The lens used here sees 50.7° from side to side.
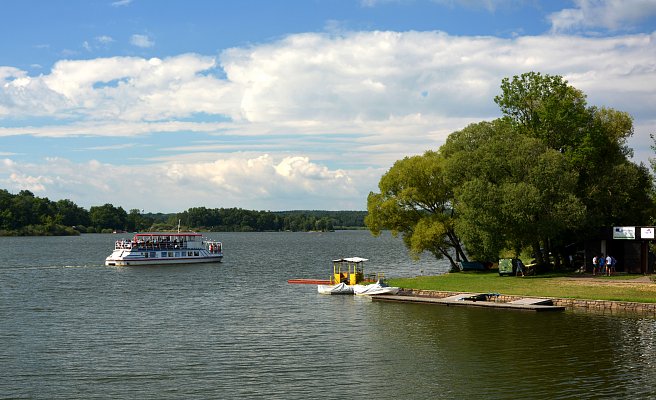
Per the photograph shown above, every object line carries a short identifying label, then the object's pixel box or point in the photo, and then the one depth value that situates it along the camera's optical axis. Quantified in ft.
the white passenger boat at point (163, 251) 350.84
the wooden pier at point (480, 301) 153.79
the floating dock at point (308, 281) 228.63
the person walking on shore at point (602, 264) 201.16
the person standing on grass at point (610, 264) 196.85
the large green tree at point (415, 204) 230.27
